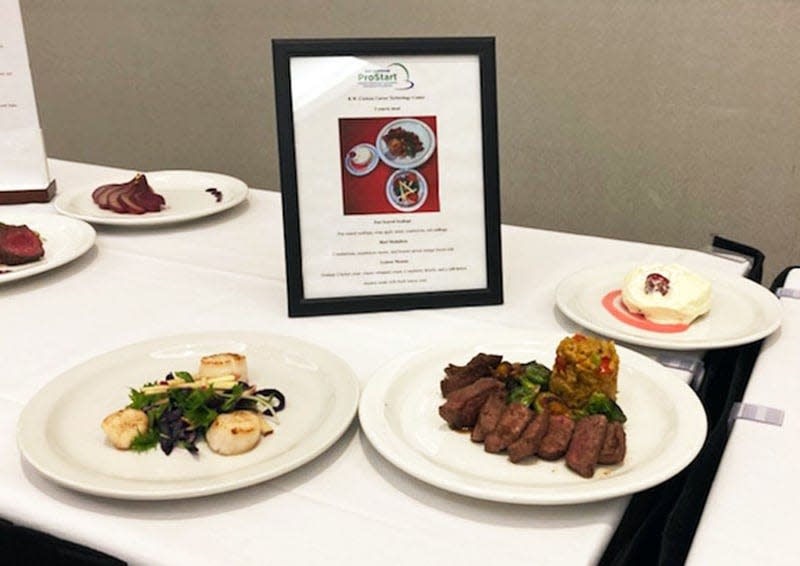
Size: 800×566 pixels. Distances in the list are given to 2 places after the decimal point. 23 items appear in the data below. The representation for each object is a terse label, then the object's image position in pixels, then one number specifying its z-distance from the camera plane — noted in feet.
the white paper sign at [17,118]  5.25
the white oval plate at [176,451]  2.68
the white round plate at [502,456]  2.59
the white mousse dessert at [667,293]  3.74
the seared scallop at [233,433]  2.85
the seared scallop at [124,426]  2.90
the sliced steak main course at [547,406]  2.79
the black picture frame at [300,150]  3.88
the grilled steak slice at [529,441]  2.78
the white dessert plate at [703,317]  3.57
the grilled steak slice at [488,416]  2.90
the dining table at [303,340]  2.50
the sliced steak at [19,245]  4.52
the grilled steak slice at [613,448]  2.76
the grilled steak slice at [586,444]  2.71
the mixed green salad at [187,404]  2.92
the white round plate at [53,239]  4.43
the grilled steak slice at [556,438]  2.80
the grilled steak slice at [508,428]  2.84
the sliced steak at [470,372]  3.14
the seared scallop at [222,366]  3.19
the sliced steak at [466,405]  2.97
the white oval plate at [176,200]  5.17
